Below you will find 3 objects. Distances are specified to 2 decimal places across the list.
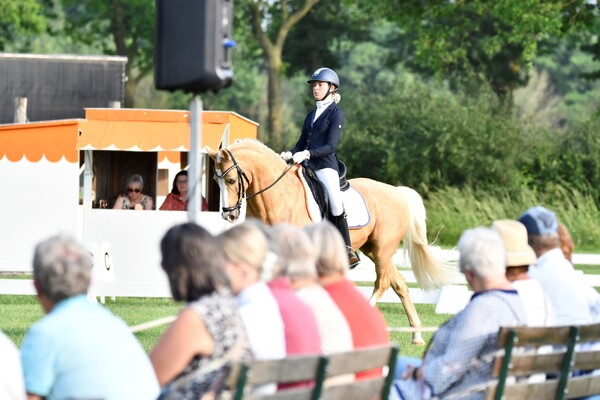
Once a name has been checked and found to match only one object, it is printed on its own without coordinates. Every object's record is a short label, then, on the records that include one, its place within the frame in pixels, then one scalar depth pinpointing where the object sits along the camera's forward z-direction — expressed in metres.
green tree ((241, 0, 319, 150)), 101.44
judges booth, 35.94
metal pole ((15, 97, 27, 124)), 61.37
